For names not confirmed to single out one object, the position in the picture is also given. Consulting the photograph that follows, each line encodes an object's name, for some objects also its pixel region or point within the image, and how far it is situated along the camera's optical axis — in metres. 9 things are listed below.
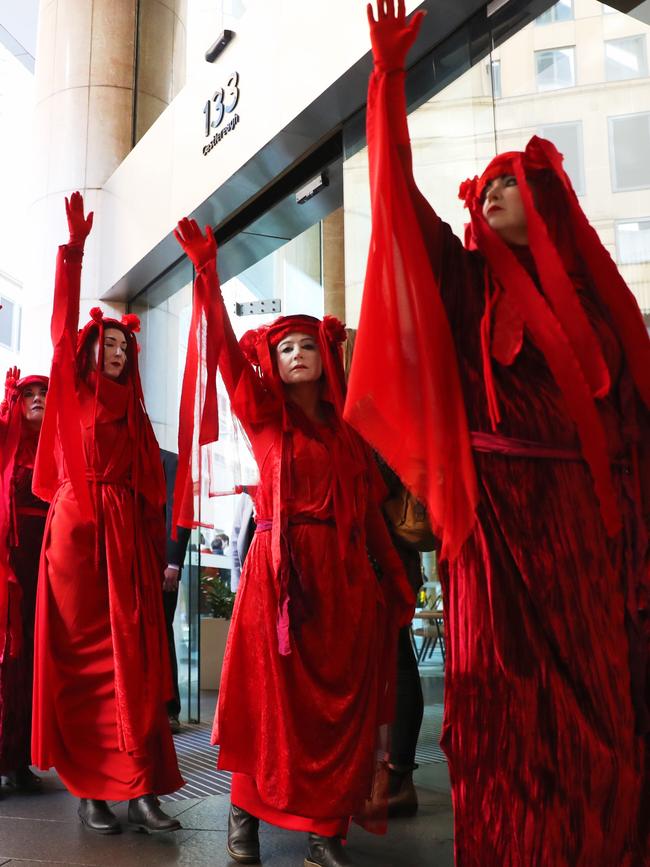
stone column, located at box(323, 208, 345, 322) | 5.09
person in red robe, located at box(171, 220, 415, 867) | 2.60
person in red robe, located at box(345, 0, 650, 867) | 1.64
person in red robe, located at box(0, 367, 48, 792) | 3.82
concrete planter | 6.34
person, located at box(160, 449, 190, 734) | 5.14
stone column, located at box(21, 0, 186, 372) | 7.38
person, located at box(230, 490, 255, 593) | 4.79
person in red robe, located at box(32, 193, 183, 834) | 3.10
